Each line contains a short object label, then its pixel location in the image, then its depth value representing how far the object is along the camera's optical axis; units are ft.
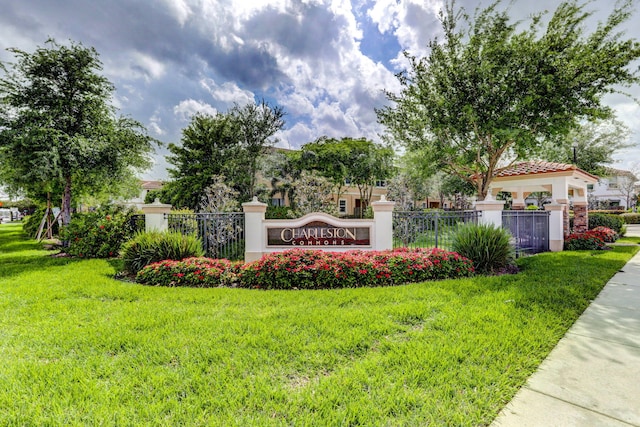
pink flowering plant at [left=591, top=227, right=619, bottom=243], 41.04
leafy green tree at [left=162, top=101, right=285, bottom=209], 68.33
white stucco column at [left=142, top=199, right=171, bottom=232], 30.32
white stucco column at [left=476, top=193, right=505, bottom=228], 29.37
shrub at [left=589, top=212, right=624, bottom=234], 52.29
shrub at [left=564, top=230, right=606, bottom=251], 38.01
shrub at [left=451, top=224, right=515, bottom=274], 24.98
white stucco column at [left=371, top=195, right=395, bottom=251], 29.04
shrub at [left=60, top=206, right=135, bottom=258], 33.40
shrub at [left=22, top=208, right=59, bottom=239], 61.87
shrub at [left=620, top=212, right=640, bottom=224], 90.63
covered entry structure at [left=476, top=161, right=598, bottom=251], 38.37
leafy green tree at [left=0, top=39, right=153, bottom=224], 34.32
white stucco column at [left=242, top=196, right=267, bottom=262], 28.66
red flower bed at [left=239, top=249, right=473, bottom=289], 21.07
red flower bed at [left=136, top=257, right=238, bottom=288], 21.90
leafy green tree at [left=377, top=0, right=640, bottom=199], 31.99
